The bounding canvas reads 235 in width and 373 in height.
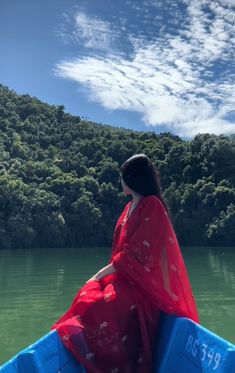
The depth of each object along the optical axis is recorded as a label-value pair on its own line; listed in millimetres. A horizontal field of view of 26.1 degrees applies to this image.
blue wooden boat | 1966
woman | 2209
